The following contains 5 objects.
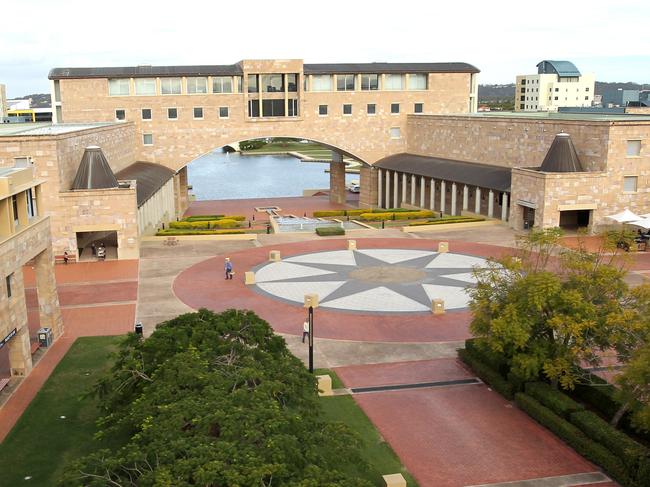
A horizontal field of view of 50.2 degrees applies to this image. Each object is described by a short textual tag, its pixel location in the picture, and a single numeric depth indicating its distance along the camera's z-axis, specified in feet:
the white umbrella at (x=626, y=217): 165.78
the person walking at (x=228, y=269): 137.59
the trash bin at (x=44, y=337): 100.07
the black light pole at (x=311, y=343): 85.36
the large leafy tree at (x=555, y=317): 73.72
